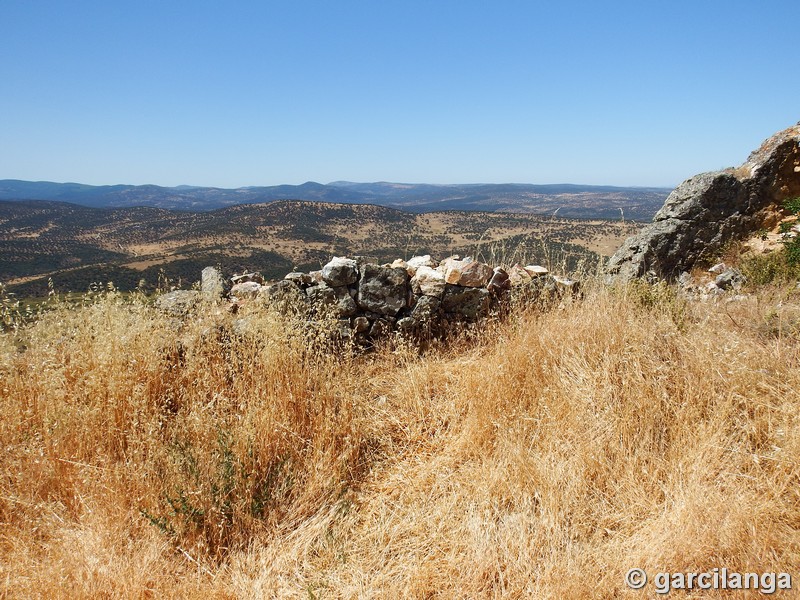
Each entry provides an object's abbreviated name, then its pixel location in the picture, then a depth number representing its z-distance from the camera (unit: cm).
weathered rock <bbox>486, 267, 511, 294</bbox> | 559
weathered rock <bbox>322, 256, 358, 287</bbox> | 520
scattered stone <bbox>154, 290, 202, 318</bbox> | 455
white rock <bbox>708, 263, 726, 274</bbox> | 771
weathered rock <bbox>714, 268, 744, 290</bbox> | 704
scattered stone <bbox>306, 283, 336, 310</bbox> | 516
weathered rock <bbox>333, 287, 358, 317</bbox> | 522
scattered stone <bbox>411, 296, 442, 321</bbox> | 540
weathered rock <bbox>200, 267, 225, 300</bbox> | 468
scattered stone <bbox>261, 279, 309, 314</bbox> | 473
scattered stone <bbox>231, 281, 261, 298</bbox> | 533
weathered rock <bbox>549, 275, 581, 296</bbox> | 552
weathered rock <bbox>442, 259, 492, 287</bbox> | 543
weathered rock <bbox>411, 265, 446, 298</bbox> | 544
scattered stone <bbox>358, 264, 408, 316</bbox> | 530
